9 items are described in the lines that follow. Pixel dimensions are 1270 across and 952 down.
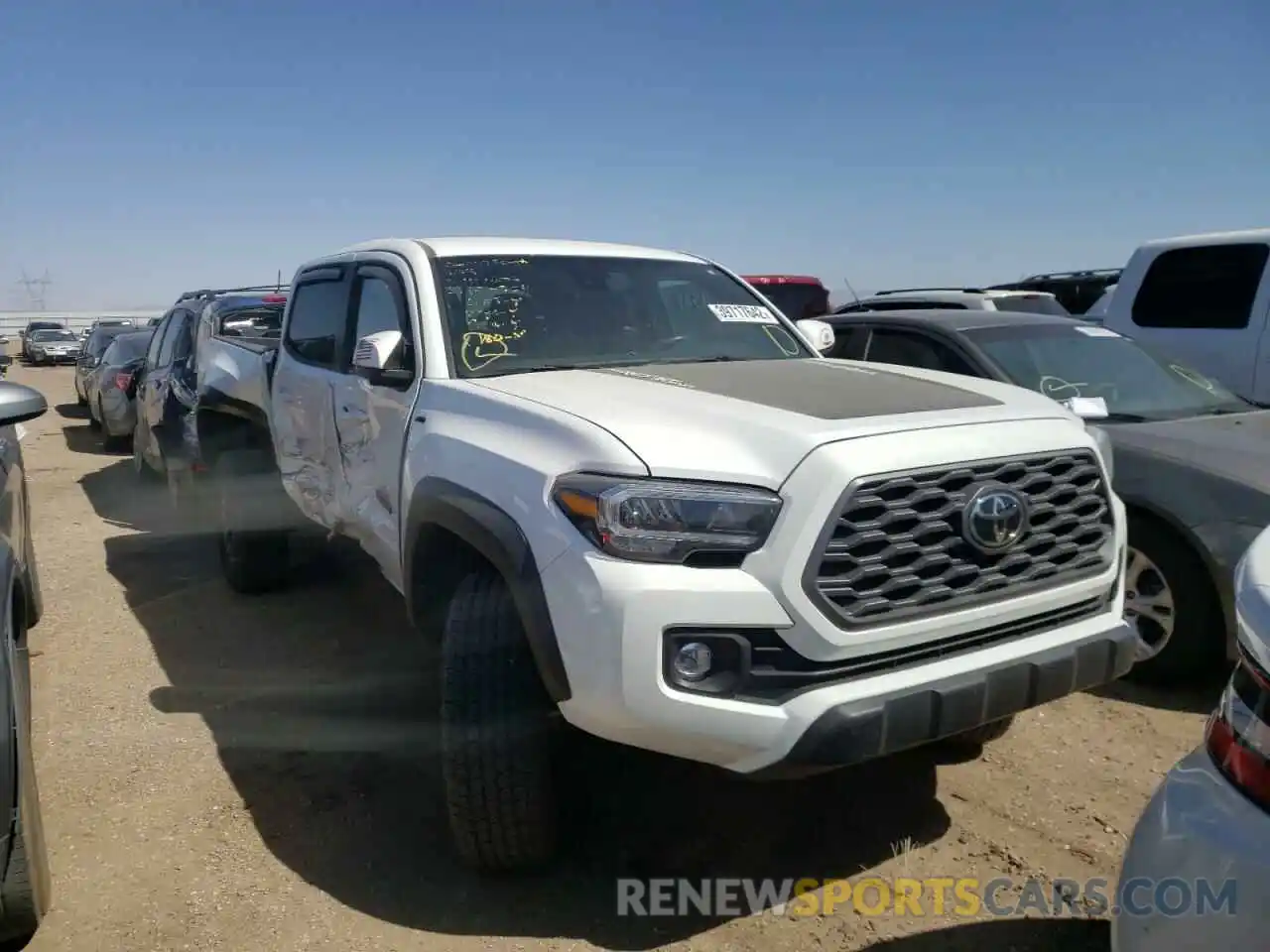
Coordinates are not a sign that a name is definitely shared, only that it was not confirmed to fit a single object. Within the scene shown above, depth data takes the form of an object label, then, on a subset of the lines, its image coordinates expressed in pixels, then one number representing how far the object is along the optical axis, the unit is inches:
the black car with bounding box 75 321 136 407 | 629.9
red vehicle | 423.2
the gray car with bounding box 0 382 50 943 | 91.3
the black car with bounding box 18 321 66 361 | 1498.5
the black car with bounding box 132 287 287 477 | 298.4
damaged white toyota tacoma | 97.1
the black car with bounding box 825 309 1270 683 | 157.4
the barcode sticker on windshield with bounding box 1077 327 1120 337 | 213.8
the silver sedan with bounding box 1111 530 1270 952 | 57.7
